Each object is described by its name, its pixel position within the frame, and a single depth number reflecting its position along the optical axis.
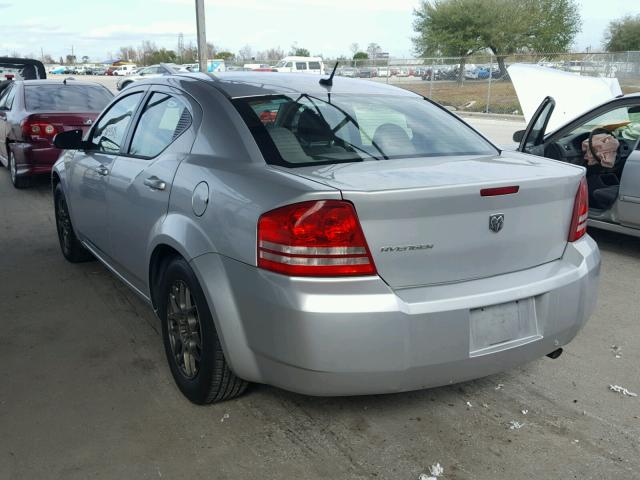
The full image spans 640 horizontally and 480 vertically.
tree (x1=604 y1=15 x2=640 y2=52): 52.25
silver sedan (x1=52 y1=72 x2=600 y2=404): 2.52
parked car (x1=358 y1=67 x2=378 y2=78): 32.23
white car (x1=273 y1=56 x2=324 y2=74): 38.00
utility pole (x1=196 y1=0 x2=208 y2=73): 11.71
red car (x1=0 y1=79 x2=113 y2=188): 8.66
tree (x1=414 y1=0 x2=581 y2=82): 44.91
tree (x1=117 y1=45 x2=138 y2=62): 123.26
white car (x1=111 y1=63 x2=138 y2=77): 63.45
